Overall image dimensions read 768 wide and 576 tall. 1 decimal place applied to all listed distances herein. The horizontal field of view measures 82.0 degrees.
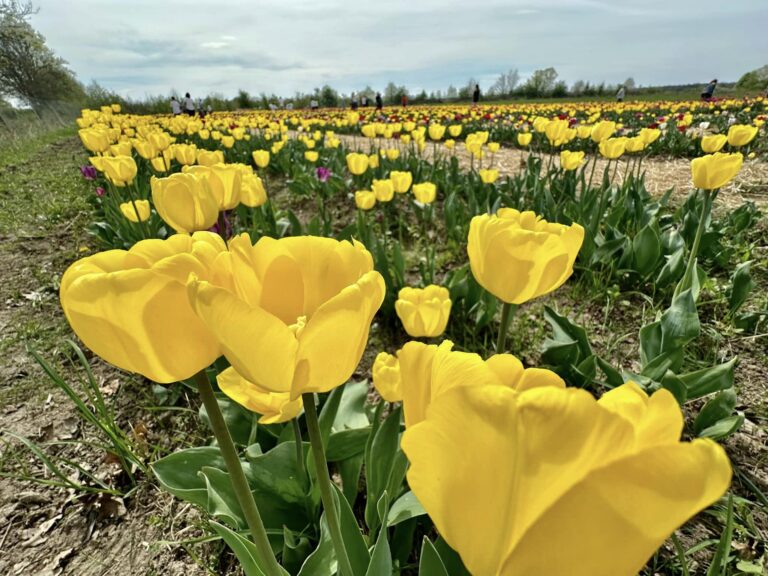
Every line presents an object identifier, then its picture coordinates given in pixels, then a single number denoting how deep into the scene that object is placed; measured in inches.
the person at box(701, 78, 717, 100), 740.0
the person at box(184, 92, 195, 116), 719.1
